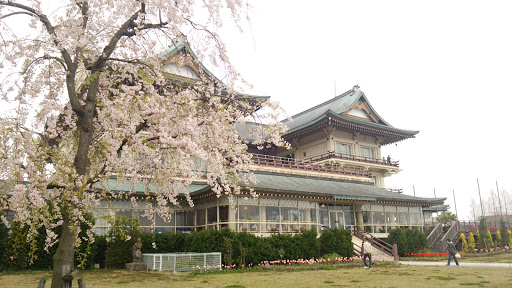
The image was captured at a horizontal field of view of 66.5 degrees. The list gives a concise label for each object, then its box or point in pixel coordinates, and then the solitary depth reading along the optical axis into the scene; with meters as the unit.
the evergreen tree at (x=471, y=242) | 31.12
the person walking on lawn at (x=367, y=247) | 26.06
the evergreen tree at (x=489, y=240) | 31.93
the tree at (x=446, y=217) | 49.25
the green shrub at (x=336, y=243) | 23.05
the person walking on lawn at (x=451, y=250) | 20.95
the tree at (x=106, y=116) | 8.39
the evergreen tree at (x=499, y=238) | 32.73
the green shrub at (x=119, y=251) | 19.48
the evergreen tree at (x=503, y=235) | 33.16
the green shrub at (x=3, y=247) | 18.34
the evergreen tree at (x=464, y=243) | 31.23
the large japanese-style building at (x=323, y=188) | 23.25
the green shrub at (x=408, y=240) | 28.14
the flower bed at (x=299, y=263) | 19.00
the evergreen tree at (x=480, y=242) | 32.28
